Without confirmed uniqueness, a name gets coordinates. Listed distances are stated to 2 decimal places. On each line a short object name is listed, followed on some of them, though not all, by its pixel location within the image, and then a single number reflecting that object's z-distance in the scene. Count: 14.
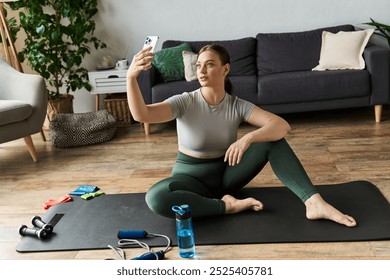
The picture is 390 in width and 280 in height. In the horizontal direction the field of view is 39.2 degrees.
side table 4.65
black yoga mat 2.32
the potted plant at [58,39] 4.50
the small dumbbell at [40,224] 2.54
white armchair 3.63
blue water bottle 2.21
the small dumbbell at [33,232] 2.51
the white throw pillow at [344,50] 4.23
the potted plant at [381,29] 4.48
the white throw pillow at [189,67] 4.33
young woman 2.42
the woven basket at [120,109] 4.73
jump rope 2.24
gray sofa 4.12
